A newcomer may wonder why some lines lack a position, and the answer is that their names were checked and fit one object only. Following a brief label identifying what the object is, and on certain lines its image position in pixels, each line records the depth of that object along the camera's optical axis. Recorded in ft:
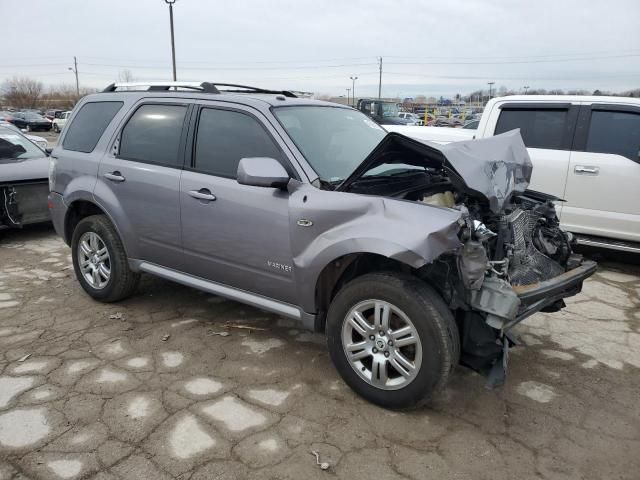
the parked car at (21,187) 21.50
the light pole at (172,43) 73.08
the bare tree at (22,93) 242.58
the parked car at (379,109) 72.43
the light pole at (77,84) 245.12
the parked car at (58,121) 119.85
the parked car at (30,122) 120.67
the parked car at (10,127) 26.10
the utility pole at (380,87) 191.21
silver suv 9.34
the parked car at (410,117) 111.12
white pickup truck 18.34
